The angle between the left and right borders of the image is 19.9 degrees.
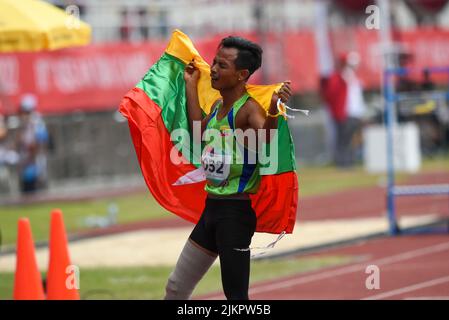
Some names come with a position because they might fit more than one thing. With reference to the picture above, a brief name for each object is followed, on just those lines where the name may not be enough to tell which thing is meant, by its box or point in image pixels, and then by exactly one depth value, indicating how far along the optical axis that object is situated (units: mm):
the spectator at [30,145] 22156
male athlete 8203
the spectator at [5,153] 22016
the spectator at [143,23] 25516
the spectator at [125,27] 25230
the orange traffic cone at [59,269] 10586
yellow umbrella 13492
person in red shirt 27938
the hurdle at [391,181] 15391
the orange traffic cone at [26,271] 10609
